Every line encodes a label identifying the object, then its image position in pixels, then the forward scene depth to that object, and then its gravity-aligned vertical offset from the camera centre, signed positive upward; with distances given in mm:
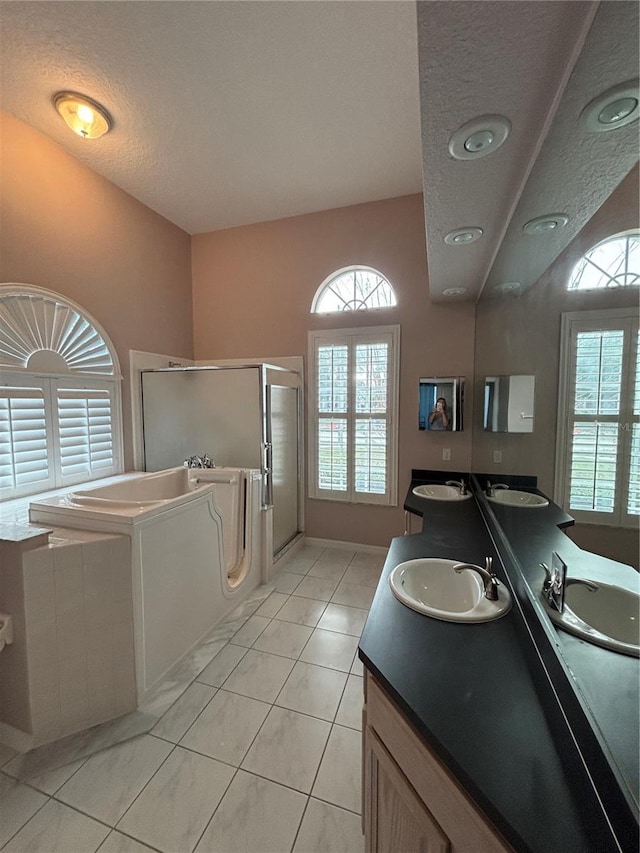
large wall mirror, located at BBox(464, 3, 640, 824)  665 +423
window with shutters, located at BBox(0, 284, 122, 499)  2135 +93
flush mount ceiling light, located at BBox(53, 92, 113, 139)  1967 +1822
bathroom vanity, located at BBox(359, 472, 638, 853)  562 -703
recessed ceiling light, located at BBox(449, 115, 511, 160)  1002 +868
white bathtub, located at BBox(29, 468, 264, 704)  1659 -838
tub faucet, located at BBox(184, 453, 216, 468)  2801 -458
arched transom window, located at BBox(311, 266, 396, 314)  3203 +1157
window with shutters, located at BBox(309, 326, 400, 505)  3146 -52
